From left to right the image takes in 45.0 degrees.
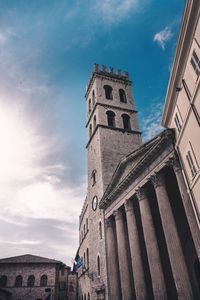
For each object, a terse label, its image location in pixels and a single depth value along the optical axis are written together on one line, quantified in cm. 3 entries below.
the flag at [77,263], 2391
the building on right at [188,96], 996
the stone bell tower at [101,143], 2145
